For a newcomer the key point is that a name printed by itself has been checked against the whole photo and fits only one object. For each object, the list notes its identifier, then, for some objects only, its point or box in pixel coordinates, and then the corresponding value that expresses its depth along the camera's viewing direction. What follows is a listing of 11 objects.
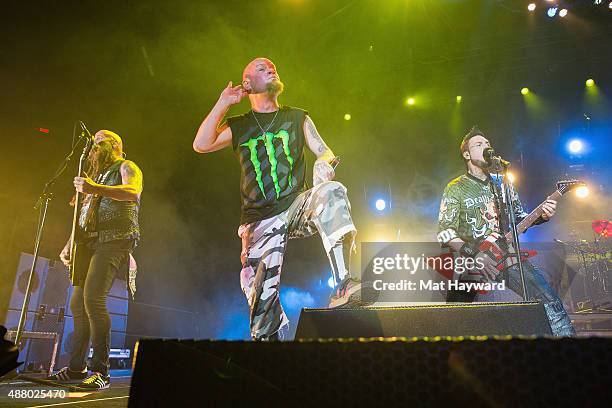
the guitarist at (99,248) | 3.04
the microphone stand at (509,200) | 3.19
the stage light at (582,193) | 7.90
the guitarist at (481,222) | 3.44
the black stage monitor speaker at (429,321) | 1.54
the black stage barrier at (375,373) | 0.50
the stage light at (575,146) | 7.29
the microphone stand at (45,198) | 3.10
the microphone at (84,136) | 3.57
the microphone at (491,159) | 3.86
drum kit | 6.69
